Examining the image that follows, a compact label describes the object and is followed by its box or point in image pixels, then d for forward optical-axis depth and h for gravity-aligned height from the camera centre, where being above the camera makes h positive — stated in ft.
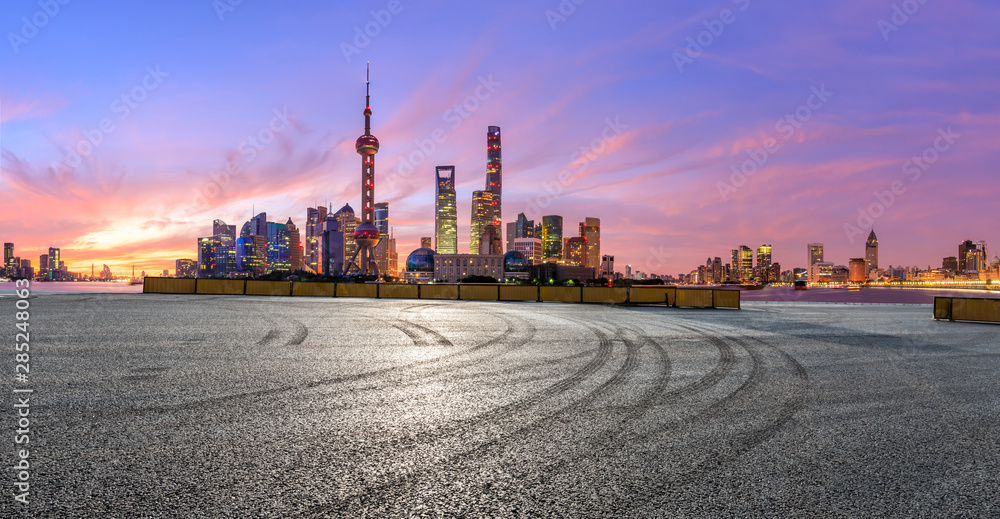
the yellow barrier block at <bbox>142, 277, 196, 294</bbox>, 111.24 -3.38
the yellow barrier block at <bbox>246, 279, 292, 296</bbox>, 108.68 -3.74
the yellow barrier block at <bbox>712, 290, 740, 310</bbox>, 89.86 -5.03
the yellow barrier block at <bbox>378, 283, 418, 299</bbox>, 107.14 -4.32
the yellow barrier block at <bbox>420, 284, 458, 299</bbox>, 107.34 -4.42
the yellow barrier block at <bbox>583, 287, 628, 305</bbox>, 99.55 -4.82
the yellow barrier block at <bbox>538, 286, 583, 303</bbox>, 102.89 -4.80
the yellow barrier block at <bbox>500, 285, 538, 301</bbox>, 106.52 -4.69
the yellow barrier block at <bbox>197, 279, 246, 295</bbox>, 112.16 -3.43
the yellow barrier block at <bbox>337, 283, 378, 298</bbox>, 111.65 -4.31
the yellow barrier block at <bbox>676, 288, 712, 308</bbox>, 92.22 -4.96
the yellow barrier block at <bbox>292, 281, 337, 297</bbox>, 110.11 -4.05
